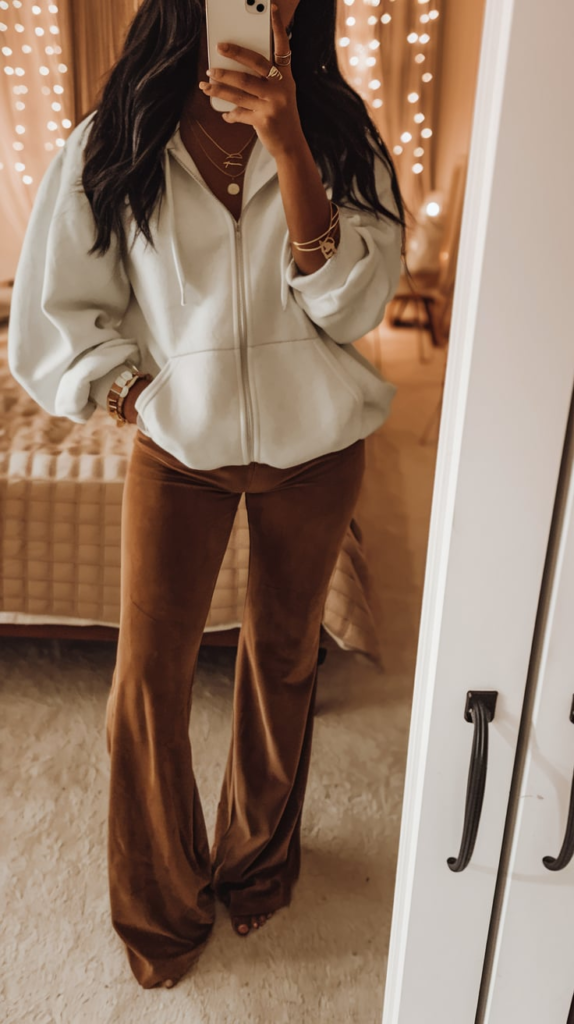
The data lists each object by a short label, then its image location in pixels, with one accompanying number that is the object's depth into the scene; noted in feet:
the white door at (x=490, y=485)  1.24
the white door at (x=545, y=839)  1.55
